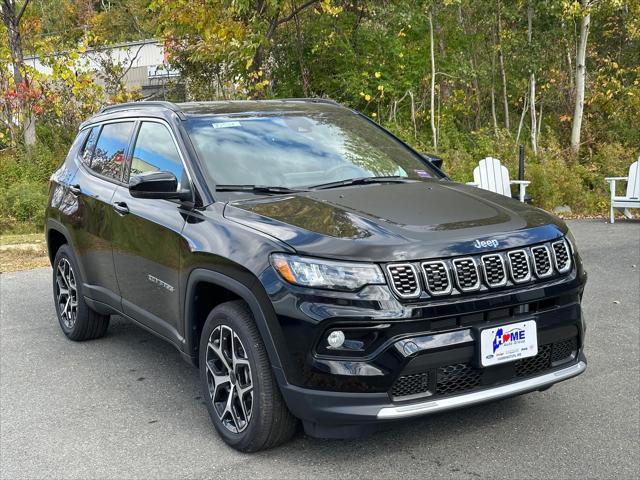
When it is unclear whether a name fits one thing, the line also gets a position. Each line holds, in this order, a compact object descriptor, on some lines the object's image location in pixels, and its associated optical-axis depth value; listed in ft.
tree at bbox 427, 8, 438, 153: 49.24
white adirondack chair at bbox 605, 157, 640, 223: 37.55
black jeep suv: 10.63
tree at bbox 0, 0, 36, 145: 47.65
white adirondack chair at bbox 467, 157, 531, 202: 38.01
